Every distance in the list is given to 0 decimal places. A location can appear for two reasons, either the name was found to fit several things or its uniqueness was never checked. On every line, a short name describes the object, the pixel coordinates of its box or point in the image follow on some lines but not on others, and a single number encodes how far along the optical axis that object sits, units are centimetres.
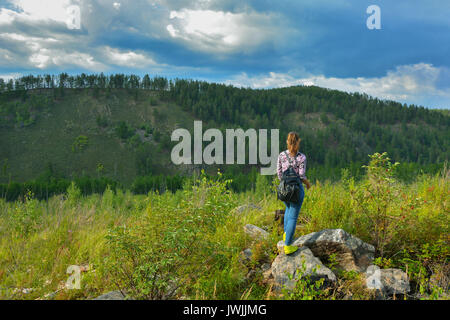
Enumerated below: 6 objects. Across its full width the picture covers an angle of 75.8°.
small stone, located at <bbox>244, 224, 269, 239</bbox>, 536
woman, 459
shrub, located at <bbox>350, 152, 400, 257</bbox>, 519
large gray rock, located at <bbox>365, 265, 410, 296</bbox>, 412
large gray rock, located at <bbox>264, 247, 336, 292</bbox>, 415
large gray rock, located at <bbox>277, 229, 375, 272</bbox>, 466
